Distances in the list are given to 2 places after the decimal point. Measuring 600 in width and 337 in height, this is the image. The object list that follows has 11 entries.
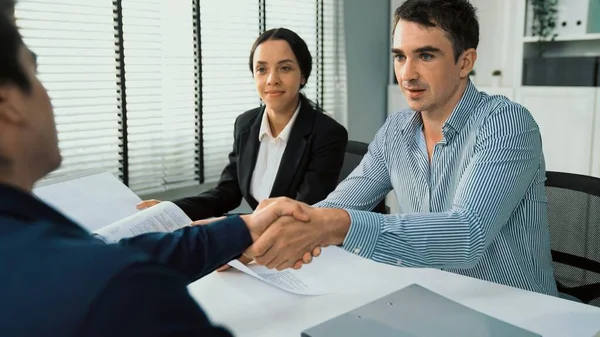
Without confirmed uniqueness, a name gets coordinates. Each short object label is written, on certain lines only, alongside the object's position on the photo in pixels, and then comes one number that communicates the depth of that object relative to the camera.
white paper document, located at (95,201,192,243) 1.13
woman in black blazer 2.06
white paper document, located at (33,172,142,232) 1.29
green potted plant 3.11
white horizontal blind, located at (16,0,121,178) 2.49
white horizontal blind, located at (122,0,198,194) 2.81
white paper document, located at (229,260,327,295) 1.11
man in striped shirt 1.16
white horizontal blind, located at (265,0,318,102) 3.42
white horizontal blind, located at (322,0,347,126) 3.71
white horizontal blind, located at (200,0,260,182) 3.10
